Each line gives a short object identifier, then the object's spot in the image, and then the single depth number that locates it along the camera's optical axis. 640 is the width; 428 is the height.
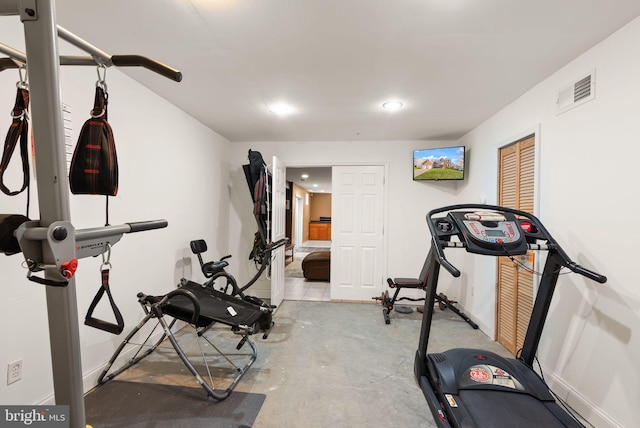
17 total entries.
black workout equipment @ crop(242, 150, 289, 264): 3.44
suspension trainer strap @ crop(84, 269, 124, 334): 1.29
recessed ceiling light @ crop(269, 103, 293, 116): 2.79
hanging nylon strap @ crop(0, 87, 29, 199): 0.96
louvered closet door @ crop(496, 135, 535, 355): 2.38
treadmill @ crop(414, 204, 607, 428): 1.43
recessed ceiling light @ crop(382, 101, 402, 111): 2.66
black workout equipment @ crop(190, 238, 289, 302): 2.71
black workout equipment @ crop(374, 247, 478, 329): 3.21
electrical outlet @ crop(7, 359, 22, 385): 1.51
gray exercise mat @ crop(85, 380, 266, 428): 1.69
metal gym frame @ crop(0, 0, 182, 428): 0.65
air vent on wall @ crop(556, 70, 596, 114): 1.75
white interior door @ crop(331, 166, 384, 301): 4.06
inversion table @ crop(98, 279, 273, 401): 1.89
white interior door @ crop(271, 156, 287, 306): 3.52
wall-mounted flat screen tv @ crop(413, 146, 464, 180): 3.56
